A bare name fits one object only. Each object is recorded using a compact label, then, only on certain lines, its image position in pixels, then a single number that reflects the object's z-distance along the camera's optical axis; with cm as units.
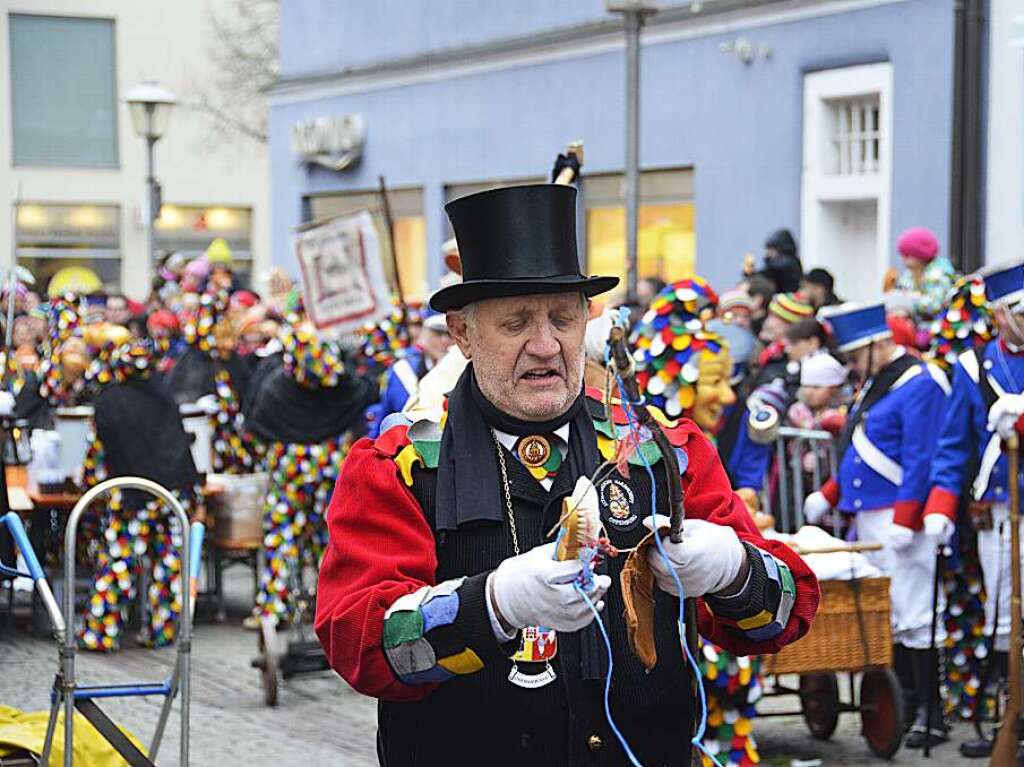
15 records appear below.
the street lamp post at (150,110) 1813
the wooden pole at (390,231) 1088
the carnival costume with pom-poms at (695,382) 685
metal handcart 525
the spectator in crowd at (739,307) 1157
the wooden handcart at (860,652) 722
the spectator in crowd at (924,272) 1081
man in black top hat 351
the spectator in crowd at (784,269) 1271
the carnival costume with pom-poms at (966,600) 841
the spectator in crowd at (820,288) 1151
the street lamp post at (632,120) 1198
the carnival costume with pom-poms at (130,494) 1049
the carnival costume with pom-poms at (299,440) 1017
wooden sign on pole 1084
